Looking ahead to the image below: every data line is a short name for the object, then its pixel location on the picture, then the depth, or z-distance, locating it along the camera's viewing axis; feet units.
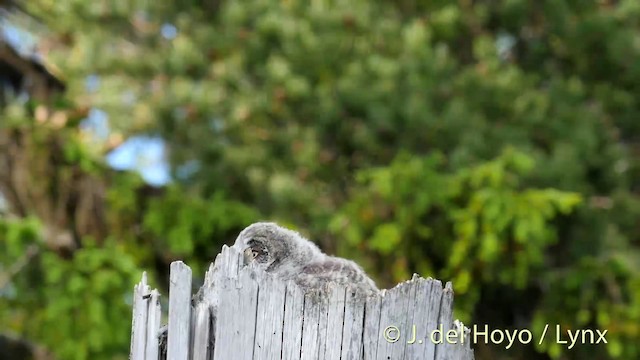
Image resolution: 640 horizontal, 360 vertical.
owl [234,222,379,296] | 12.04
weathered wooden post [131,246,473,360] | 11.77
